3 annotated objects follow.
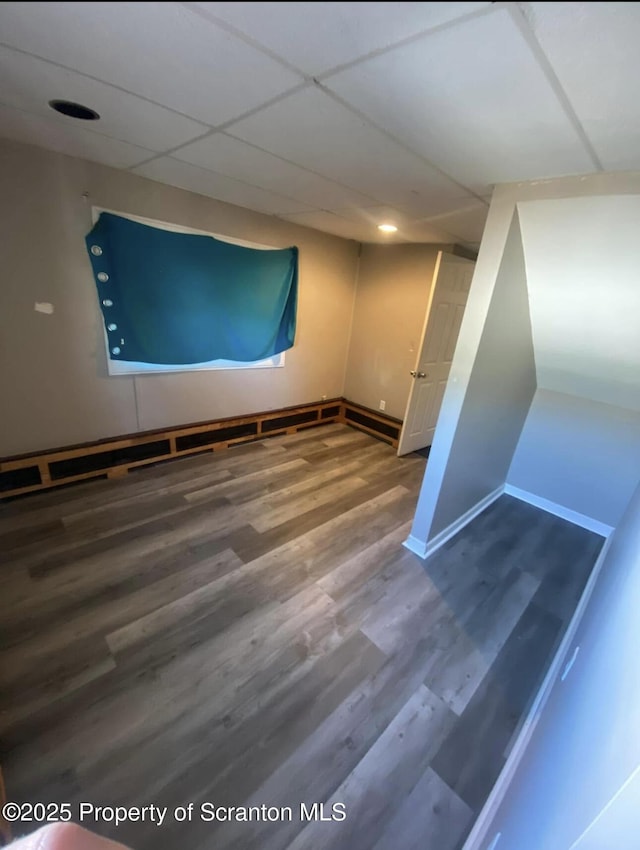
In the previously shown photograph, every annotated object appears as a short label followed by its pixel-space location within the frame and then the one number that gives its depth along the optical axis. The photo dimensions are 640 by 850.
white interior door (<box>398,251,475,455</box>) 3.17
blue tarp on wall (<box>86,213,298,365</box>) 2.51
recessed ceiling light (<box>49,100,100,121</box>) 1.45
